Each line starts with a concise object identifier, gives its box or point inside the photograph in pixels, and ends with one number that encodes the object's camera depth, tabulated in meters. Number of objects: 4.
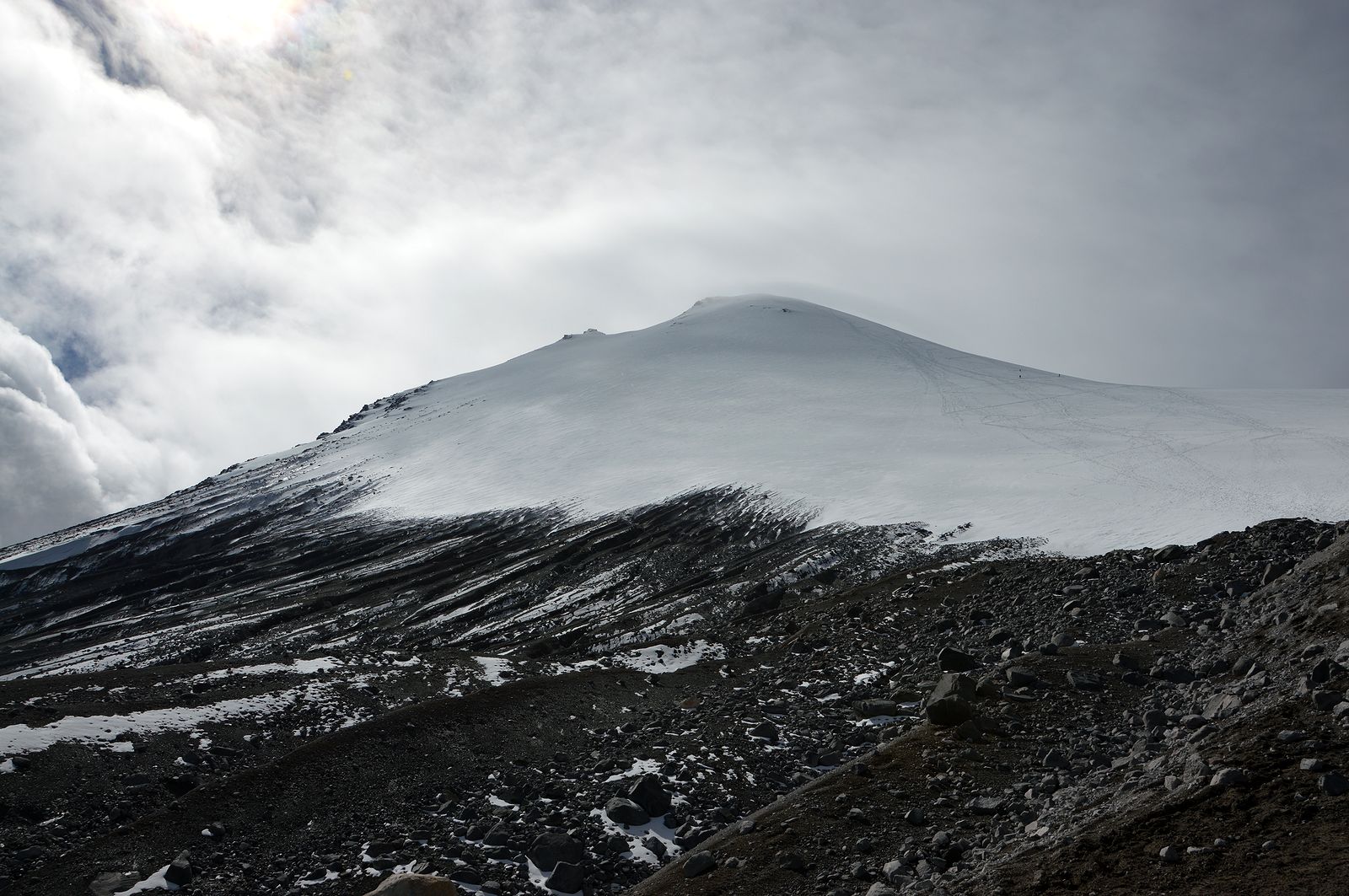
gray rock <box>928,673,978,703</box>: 19.72
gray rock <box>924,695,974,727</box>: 18.86
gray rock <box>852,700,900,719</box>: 23.37
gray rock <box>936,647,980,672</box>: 26.02
